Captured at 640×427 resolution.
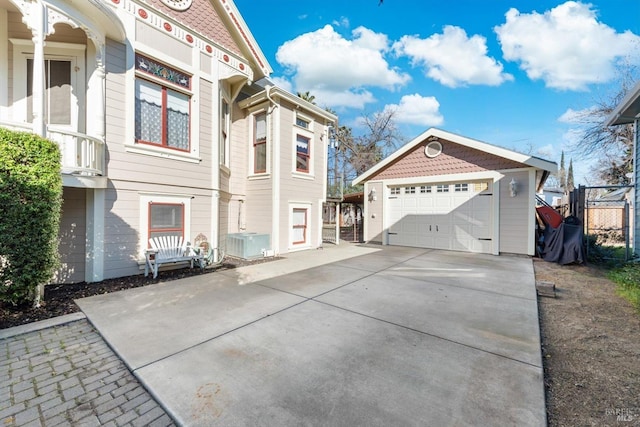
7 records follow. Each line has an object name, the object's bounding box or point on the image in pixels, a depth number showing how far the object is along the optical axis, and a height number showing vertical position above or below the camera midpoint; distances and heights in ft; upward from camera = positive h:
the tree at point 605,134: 46.89 +14.42
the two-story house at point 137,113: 16.17 +6.80
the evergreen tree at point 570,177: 113.53 +15.37
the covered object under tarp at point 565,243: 24.45 -2.74
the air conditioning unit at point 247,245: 25.39 -3.21
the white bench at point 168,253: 18.44 -3.10
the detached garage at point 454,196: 27.61 +2.01
